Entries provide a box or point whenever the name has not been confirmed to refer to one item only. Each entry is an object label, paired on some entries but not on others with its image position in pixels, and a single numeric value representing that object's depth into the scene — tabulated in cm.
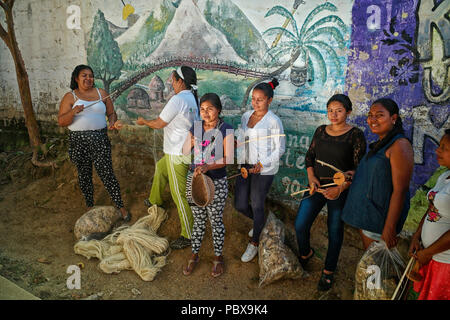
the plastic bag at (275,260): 322
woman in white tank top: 390
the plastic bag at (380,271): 246
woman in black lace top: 280
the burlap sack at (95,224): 407
